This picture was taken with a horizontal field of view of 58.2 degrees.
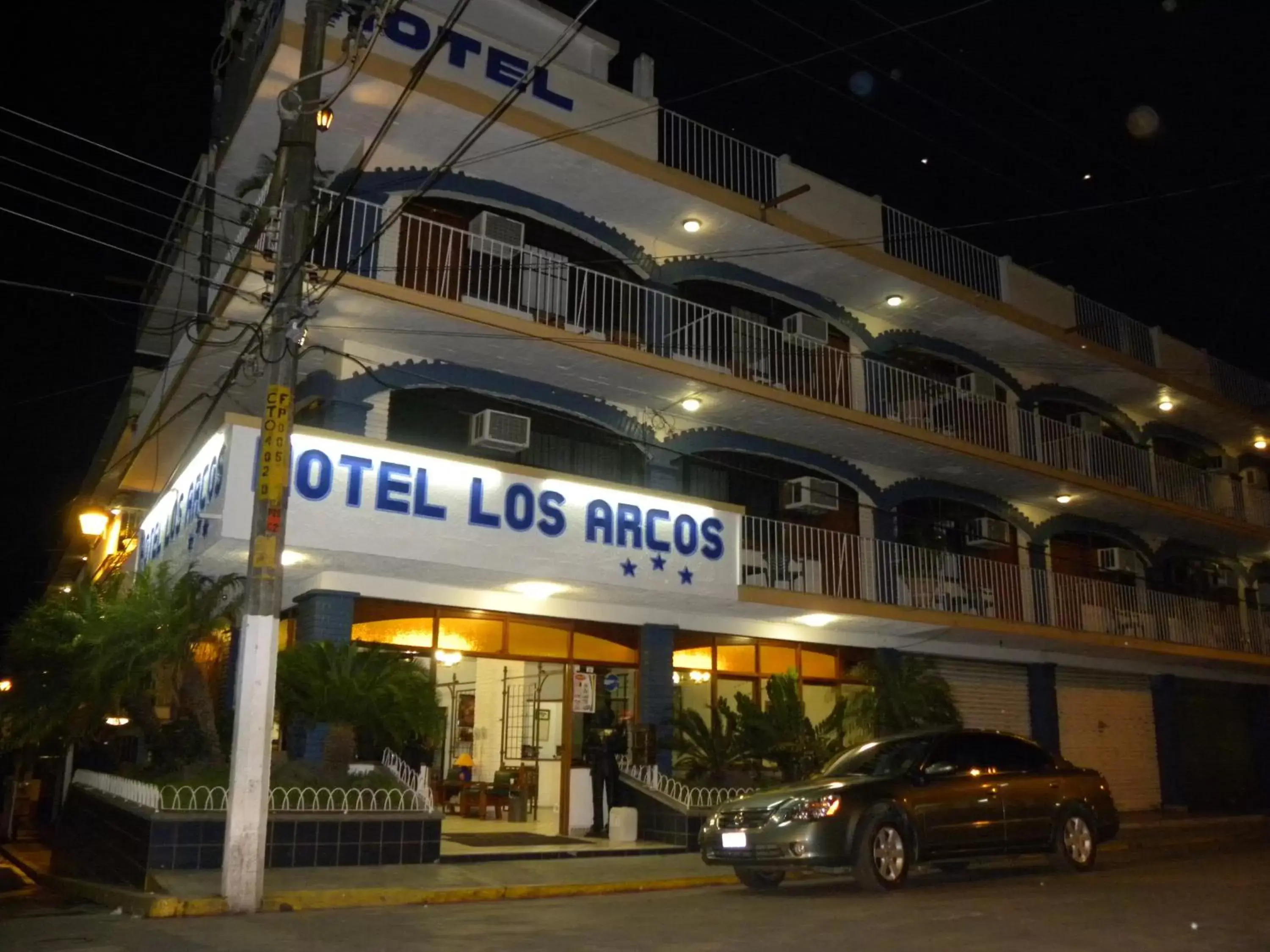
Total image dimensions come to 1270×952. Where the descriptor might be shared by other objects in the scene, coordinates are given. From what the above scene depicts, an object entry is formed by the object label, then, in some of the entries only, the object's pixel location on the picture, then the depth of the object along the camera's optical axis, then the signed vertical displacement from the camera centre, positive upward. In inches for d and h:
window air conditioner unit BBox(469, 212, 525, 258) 647.8 +281.7
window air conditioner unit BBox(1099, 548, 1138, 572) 995.9 +155.9
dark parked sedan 442.6 -29.4
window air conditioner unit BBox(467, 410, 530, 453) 628.4 +166.0
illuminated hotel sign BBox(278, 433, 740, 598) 532.7 +108.5
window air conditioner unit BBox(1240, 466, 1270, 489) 1221.1 +282.2
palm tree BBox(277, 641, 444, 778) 528.4 +18.4
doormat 609.9 -54.2
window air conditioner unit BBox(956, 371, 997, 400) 906.1 +281.3
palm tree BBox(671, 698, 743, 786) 671.8 -4.0
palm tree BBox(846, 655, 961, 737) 757.9 +24.5
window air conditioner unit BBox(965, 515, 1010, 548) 906.7 +162.1
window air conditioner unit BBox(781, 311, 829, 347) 792.3 +281.5
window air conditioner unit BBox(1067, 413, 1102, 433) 1017.5 +280.2
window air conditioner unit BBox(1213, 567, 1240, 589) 1155.3 +162.7
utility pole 400.5 +77.6
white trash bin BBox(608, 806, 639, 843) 623.8 -46.0
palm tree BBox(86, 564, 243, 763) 532.1 +44.8
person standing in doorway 645.9 -17.1
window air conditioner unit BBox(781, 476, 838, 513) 780.0 +164.8
